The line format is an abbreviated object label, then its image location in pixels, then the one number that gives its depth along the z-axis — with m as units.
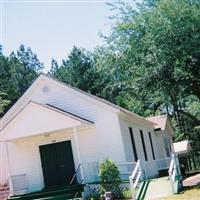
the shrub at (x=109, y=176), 21.06
